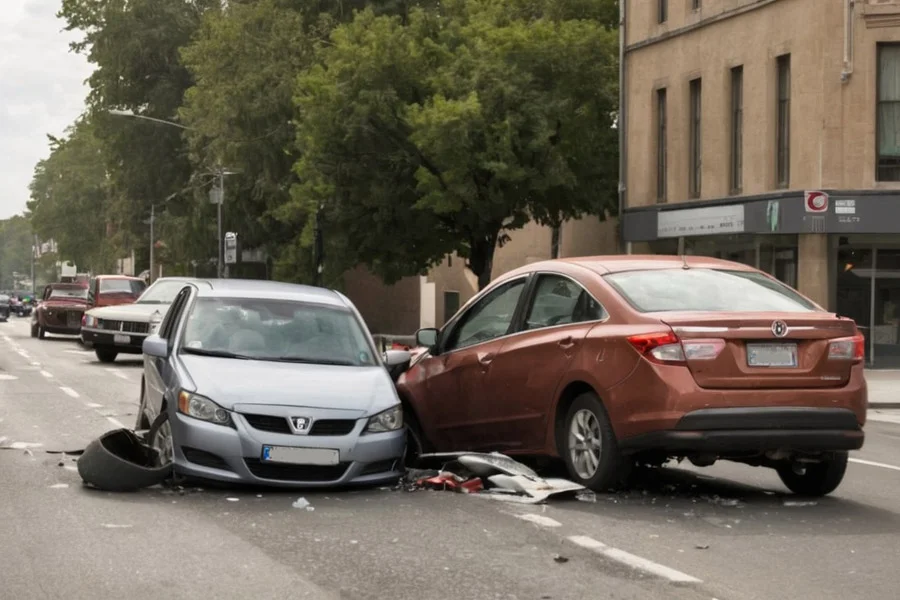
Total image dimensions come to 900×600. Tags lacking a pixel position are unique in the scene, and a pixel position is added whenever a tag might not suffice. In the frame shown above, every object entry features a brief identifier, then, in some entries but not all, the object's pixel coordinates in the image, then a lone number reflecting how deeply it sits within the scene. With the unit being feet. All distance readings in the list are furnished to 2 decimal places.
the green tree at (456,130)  127.13
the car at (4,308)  255.29
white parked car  99.45
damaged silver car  33.65
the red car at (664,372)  32.09
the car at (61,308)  144.36
